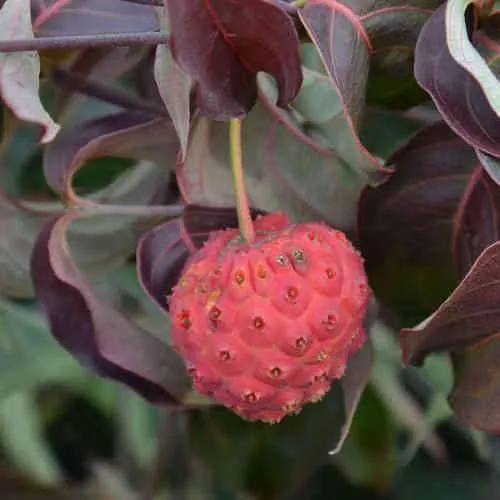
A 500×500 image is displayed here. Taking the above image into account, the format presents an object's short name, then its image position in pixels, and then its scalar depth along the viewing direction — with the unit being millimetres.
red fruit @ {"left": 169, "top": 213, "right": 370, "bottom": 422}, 245
